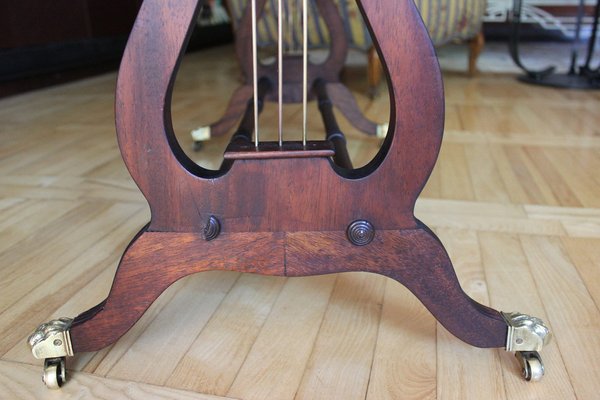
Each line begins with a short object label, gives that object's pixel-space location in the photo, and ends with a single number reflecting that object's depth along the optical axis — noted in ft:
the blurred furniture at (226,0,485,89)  5.90
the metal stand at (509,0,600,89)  6.30
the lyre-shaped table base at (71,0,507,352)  1.44
